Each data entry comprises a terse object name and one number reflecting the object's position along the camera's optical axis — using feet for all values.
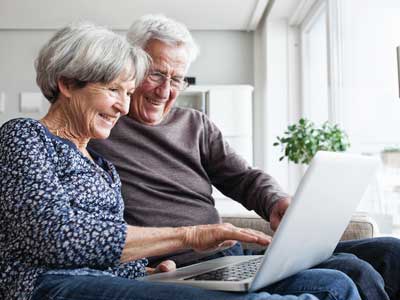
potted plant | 10.32
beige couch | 5.96
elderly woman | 3.25
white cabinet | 16.79
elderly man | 5.32
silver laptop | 3.02
